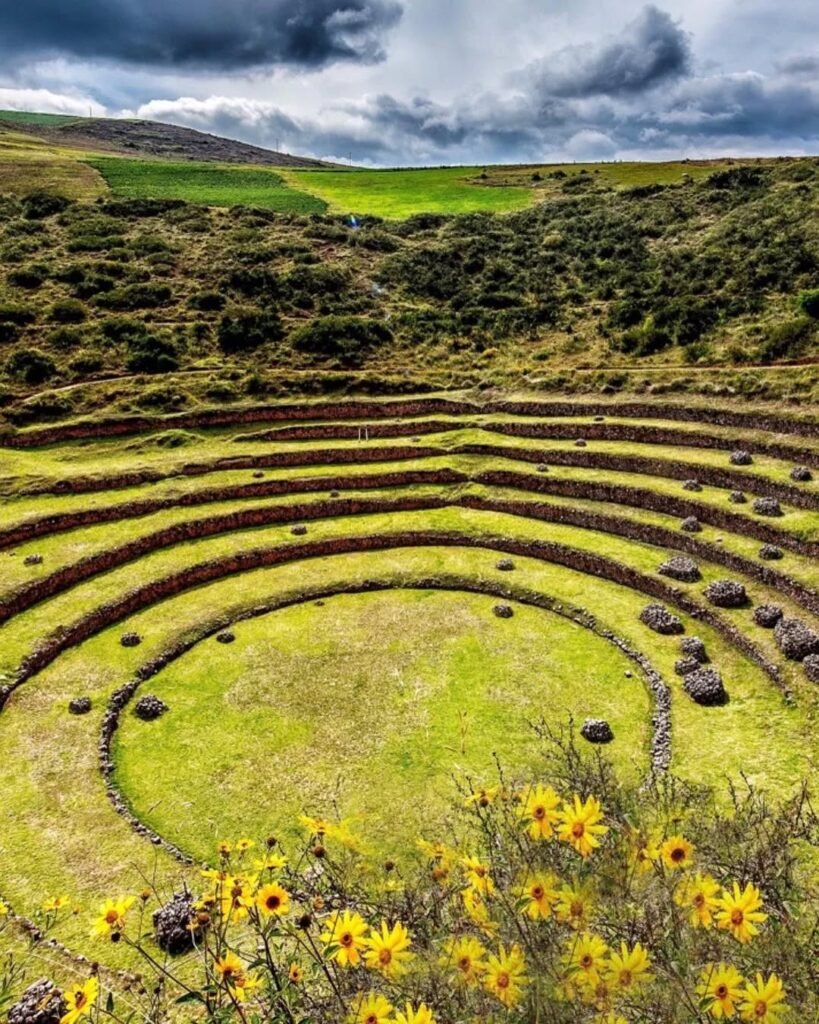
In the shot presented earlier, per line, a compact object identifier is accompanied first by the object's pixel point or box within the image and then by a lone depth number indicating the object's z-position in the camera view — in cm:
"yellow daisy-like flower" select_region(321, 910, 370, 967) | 482
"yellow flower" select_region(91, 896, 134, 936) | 505
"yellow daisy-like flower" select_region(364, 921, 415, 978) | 482
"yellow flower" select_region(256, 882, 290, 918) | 504
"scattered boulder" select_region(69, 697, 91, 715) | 1980
